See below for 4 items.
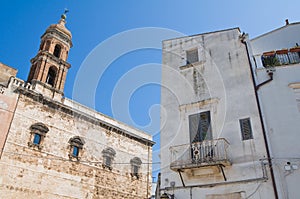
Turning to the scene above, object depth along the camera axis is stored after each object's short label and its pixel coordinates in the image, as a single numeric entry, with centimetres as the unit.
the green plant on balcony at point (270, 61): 1082
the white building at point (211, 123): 899
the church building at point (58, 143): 1577
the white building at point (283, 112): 835
